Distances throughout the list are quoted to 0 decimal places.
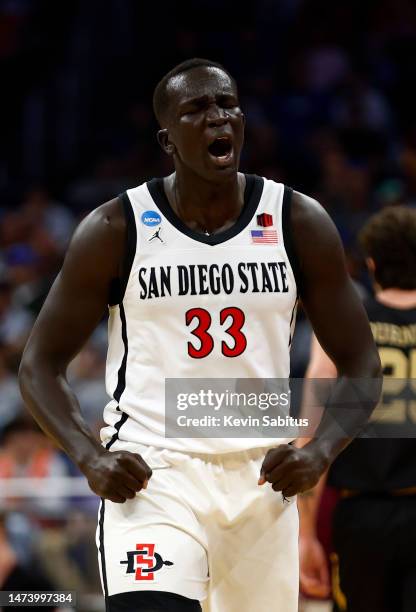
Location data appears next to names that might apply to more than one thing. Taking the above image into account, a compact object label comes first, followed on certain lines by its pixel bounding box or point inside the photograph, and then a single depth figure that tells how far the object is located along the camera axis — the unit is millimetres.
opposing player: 9242
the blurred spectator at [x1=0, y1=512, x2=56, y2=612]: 11672
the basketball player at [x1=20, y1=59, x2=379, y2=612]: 7195
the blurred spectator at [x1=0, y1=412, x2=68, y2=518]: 15102
